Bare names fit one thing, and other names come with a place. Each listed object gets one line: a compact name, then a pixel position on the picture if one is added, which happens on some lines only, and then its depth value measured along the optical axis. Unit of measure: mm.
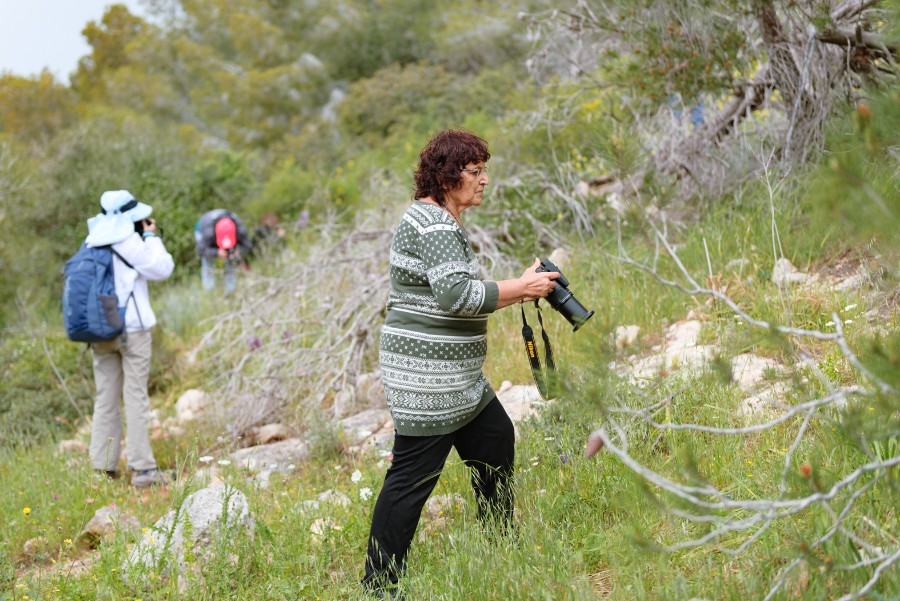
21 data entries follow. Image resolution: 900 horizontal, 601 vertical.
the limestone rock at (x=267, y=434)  6062
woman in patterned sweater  3045
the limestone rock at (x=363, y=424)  5367
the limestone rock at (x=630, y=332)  4978
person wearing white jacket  5500
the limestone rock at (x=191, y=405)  6678
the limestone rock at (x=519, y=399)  4703
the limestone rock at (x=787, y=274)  4844
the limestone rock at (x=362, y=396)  6109
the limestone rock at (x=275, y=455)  5215
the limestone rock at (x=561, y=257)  6527
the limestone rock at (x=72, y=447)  6121
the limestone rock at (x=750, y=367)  4066
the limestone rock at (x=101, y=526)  4188
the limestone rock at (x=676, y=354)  4277
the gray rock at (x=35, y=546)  4251
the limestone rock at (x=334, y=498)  4027
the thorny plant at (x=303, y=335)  6297
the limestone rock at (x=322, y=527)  3605
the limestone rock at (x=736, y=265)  5223
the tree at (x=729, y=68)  5262
